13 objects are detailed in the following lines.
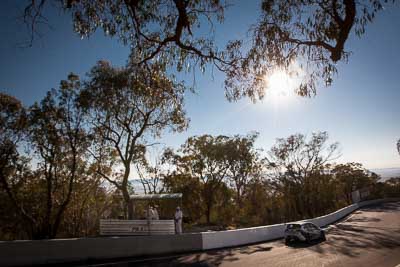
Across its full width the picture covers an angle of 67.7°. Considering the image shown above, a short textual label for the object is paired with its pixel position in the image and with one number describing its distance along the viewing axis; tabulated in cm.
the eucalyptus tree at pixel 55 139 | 2125
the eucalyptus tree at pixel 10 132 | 2078
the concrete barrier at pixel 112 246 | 1124
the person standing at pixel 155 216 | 2089
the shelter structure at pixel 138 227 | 1856
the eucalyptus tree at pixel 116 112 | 2002
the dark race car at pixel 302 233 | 1756
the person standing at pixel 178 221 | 1850
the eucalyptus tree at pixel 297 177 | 4709
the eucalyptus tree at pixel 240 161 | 3722
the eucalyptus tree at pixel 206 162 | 3650
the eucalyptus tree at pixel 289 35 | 753
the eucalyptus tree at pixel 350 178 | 5712
